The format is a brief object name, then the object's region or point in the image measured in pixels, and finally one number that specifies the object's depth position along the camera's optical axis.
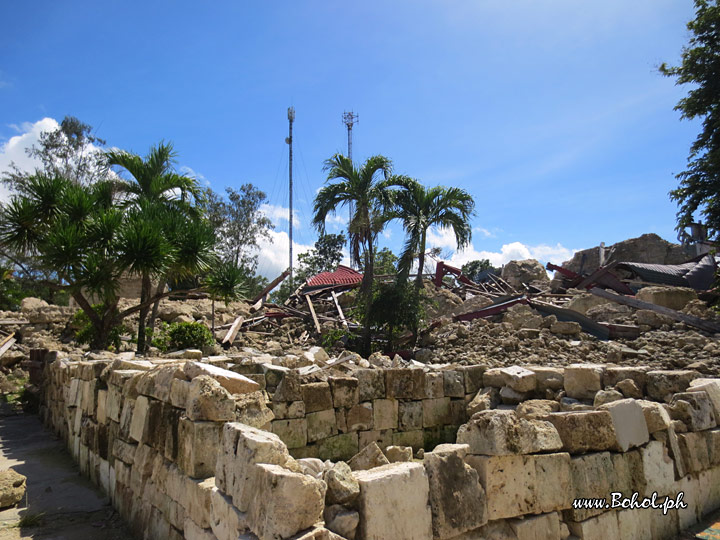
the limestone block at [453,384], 7.41
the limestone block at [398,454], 4.69
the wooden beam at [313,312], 17.19
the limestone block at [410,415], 7.01
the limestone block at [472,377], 7.57
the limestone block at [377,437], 6.79
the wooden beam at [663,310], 12.25
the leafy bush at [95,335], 12.94
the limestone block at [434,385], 7.22
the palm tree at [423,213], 15.27
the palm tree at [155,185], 13.91
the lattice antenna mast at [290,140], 30.61
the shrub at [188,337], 12.46
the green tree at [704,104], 18.42
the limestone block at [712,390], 5.23
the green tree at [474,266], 45.05
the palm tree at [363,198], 15.31
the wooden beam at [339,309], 17.19
